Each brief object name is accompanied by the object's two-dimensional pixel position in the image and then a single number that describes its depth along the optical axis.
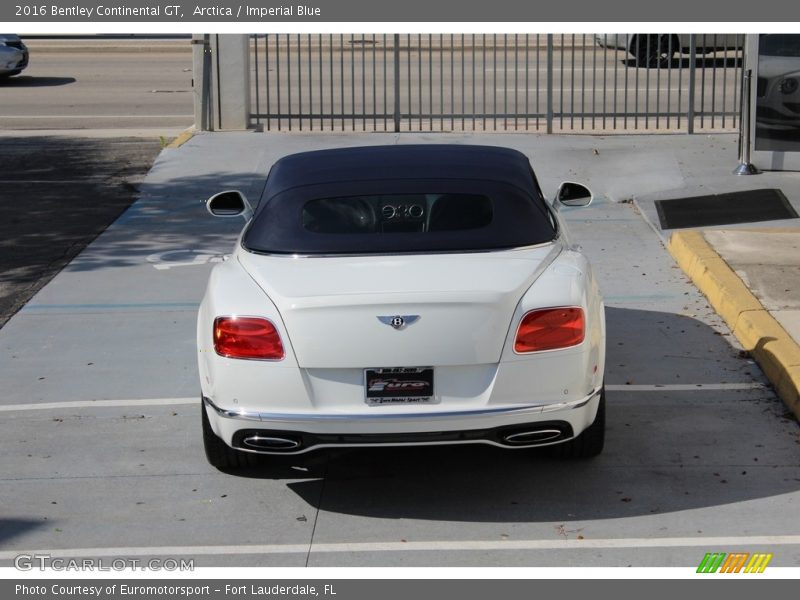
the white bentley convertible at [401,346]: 5.38
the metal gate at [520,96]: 16.94
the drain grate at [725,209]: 11.66
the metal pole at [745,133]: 13.45
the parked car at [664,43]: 19.47
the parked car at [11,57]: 25.73
